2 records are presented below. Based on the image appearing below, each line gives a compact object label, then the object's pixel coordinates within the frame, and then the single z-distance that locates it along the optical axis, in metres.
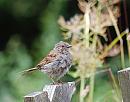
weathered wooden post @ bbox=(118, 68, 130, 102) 5.39
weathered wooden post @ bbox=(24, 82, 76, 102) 5.27
